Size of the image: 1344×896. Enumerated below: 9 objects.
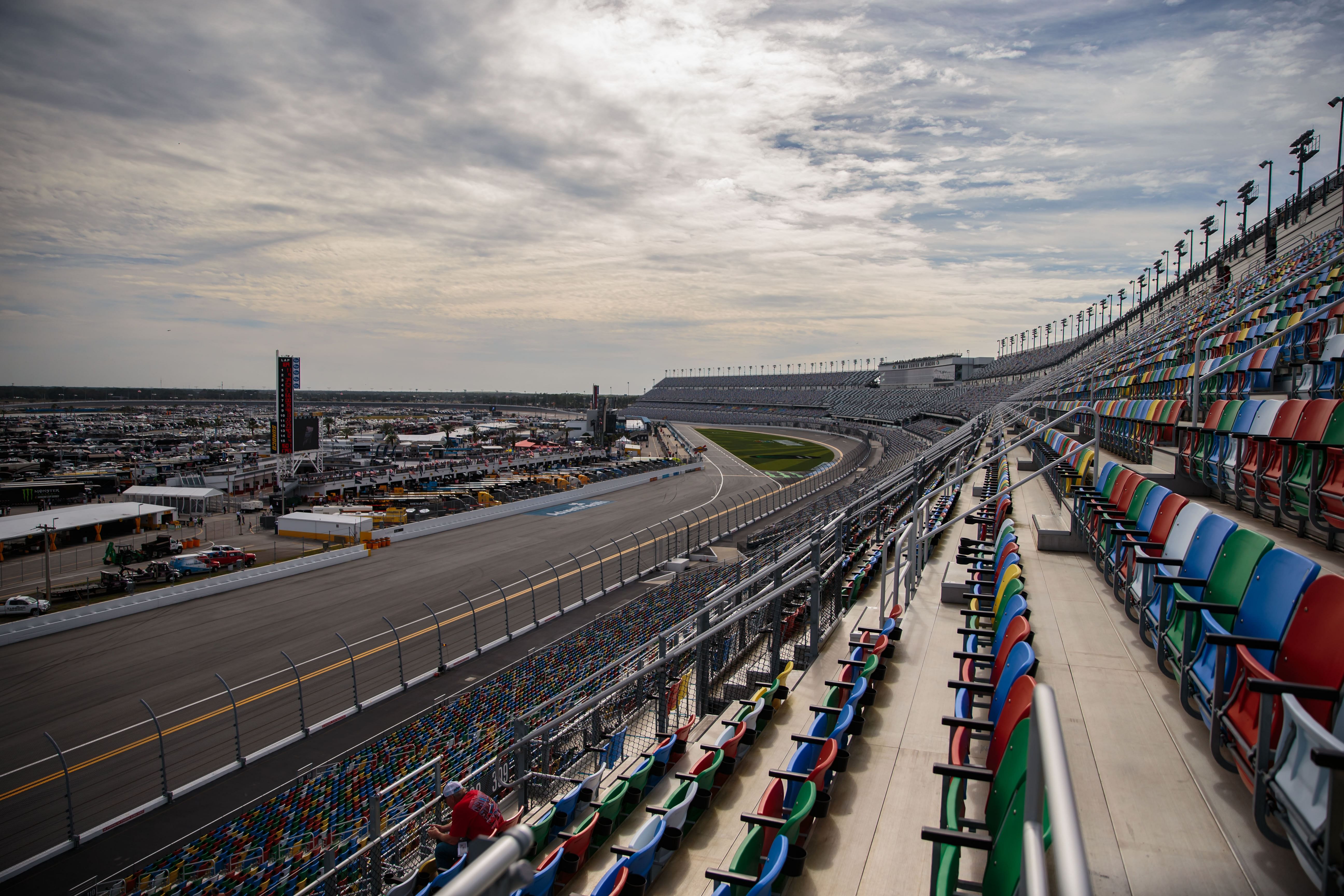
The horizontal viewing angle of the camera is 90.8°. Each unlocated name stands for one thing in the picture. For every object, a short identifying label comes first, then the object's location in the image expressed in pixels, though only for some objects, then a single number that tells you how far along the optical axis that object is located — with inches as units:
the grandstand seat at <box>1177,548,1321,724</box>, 107.2
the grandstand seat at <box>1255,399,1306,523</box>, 215.6
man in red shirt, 195.8
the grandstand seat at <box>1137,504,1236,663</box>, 145.3
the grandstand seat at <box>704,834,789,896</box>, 113.4
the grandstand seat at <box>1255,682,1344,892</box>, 71.9
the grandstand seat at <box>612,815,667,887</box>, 146.9
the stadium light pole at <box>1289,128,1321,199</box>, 1724.9
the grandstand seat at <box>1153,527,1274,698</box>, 125.4
